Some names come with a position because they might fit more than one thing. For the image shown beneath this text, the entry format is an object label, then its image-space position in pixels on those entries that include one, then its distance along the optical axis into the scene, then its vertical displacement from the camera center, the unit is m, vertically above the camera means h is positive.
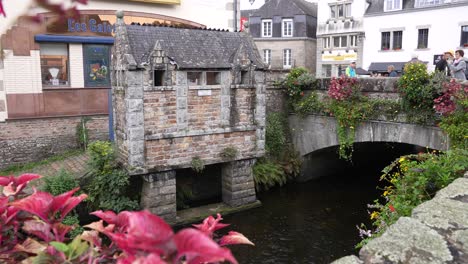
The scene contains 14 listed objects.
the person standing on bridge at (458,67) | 10.49 +0.53
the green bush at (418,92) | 9.45 -0.09
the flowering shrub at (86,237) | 1.19 -0.55
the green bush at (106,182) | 9.45 -2.17
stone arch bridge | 9.81 -1.20
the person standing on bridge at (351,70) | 13.43 +0.59
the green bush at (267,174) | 12.37 -2.60
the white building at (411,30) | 24.17 +3.61
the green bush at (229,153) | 10.78 -1.68
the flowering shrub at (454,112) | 8.72 -0.51
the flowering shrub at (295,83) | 12.83 +0.16
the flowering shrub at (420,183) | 4.11 -1.00
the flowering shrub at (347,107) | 11.09 -0.51
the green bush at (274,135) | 12.88 -1.46
